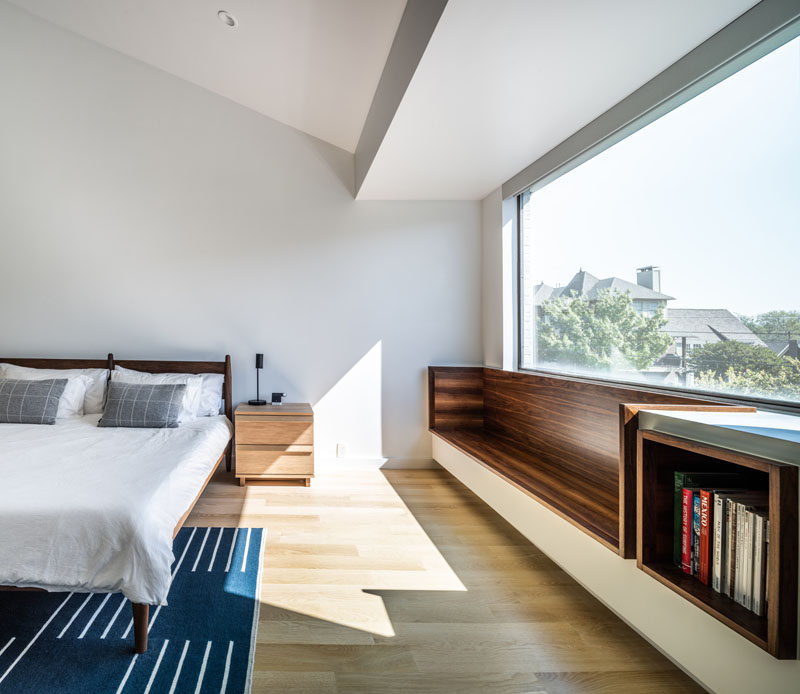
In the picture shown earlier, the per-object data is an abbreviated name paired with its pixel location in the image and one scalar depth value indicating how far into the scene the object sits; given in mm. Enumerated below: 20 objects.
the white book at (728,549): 1377
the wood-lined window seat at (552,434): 1982
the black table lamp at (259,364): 3941
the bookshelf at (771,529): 1160
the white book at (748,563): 1311
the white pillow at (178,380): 3682
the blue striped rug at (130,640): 1594
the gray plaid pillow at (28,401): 3328
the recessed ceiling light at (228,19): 3053
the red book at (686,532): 1520
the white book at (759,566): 1270
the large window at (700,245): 1671
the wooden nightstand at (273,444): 3670
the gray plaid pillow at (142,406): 3326
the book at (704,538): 1452
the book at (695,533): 1492
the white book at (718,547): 1404
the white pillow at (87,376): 3707
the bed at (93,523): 1753
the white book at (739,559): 1341
